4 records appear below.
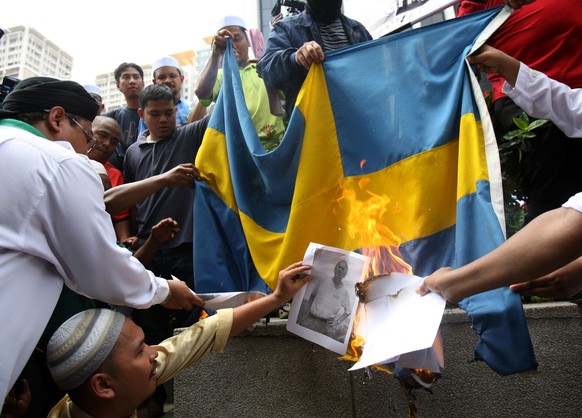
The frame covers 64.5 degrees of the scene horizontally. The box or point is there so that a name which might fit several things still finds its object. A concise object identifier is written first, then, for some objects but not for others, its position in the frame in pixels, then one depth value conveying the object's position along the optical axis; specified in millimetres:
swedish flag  2264
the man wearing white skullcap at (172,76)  4988
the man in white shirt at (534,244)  1472
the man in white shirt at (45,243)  1582
